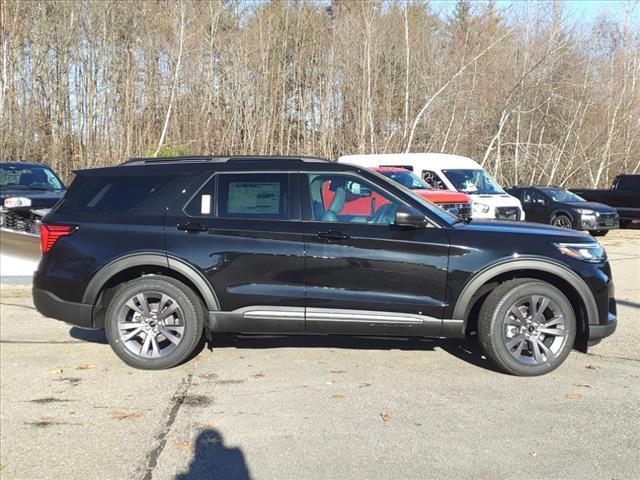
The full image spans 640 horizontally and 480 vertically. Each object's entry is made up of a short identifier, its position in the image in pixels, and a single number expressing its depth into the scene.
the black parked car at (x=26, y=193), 9.16
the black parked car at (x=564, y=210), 17.02
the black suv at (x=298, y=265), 5.02
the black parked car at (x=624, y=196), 19.64
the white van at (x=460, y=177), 13.70
